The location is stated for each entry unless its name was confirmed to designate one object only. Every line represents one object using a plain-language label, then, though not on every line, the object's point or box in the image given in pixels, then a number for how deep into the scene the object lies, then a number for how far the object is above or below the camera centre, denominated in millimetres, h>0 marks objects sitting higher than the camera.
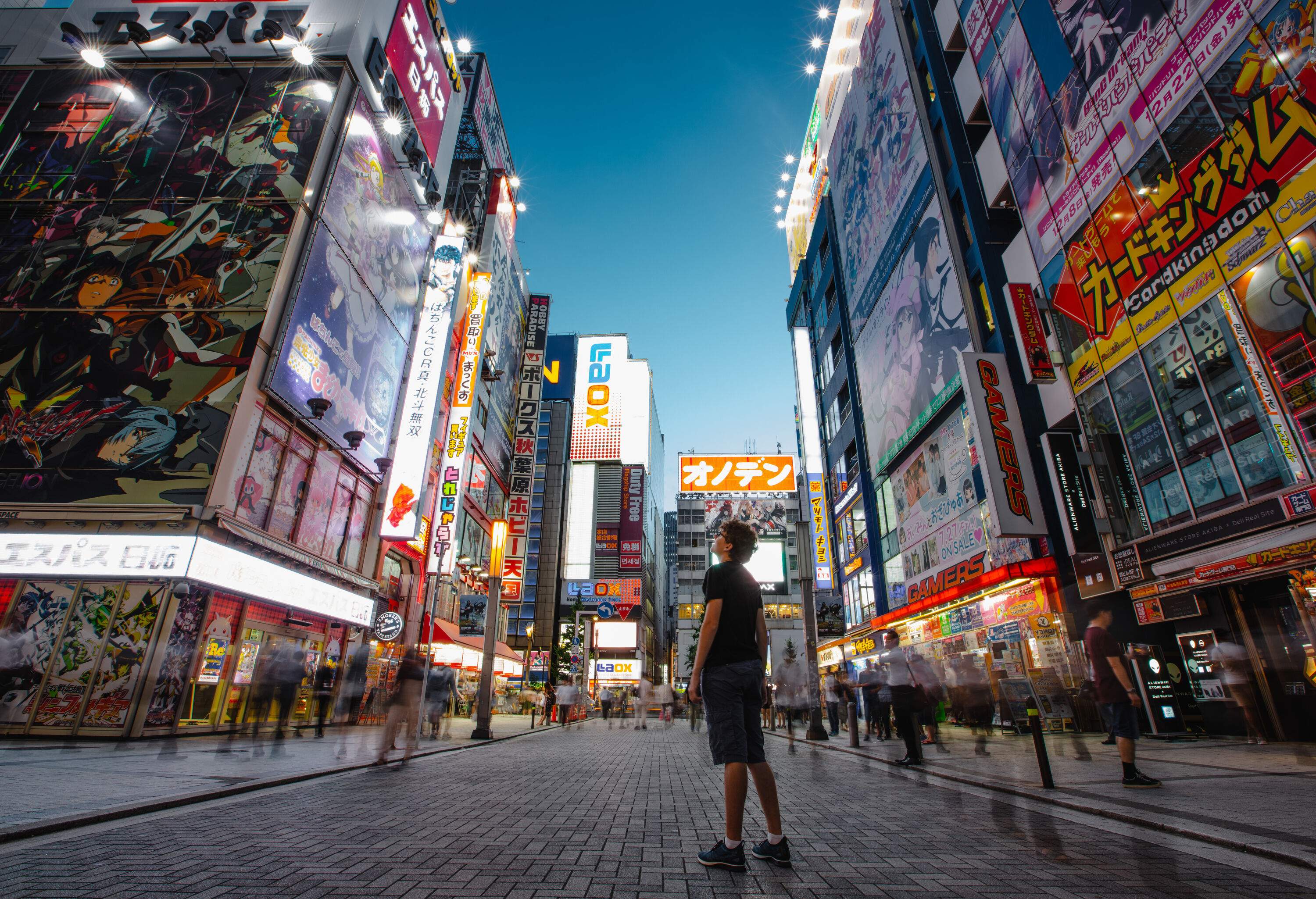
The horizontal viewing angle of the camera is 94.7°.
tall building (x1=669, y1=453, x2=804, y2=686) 49375 +16123
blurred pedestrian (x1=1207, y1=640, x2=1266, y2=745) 9648 +268
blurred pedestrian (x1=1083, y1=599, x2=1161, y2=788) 5809 +42
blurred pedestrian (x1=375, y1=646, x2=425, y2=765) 8883 -33
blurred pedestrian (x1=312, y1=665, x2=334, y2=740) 11711 +54
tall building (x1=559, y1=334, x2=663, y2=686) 77062 +26505
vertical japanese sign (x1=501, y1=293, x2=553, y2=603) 32562 +14165
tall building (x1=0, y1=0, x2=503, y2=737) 11242 +7616
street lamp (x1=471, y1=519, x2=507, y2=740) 14266 +1139
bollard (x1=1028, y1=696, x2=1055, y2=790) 5820 -448
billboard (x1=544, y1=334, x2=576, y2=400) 90625 +45112
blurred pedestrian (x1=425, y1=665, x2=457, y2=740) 13969 -66
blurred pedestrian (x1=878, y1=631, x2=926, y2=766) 8312 -85
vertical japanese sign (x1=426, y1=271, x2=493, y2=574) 22859 +10161
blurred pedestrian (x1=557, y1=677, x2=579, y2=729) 23344 -261
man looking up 3291 +45
